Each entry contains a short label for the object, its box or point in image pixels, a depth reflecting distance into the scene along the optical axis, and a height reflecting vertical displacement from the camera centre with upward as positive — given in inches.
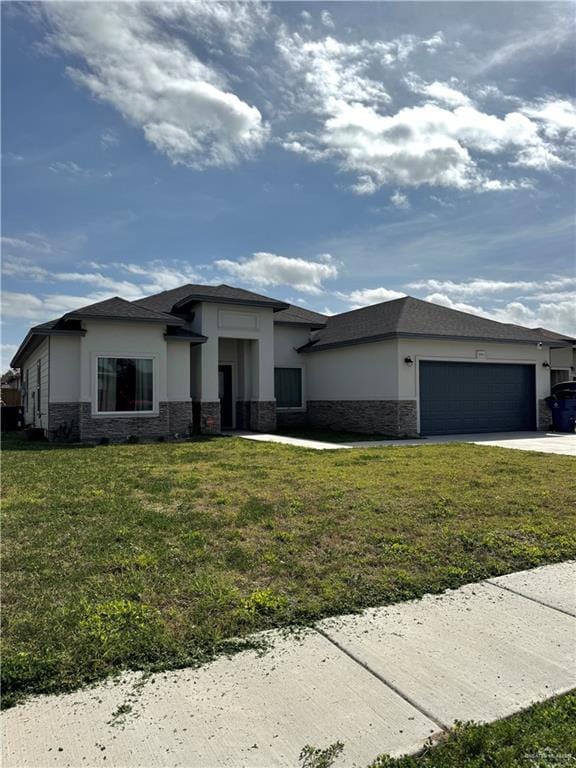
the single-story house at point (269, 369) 569.3 +31.4
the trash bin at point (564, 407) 695.7 -22.4
